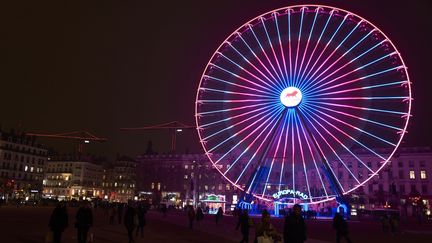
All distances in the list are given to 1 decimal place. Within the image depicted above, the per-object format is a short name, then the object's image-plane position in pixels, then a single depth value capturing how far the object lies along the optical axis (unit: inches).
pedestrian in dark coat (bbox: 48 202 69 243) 692.7
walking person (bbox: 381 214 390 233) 1489.9
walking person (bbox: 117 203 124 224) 1493.4
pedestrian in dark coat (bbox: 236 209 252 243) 838.5
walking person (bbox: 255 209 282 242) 449.5
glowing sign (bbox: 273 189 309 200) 2562.5
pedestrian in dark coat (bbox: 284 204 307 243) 501.4
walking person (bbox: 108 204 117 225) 1470.2
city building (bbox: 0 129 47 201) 5014.8
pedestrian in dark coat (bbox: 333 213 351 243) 872.3
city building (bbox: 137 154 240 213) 5438.0
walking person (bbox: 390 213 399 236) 1381.6
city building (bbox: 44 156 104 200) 6801.2
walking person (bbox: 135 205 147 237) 991.0
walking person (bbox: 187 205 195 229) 1341.0
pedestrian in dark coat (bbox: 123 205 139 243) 814.5
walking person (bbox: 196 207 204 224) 1648.6
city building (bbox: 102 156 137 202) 7445.9
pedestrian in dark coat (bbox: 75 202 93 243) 720.3
